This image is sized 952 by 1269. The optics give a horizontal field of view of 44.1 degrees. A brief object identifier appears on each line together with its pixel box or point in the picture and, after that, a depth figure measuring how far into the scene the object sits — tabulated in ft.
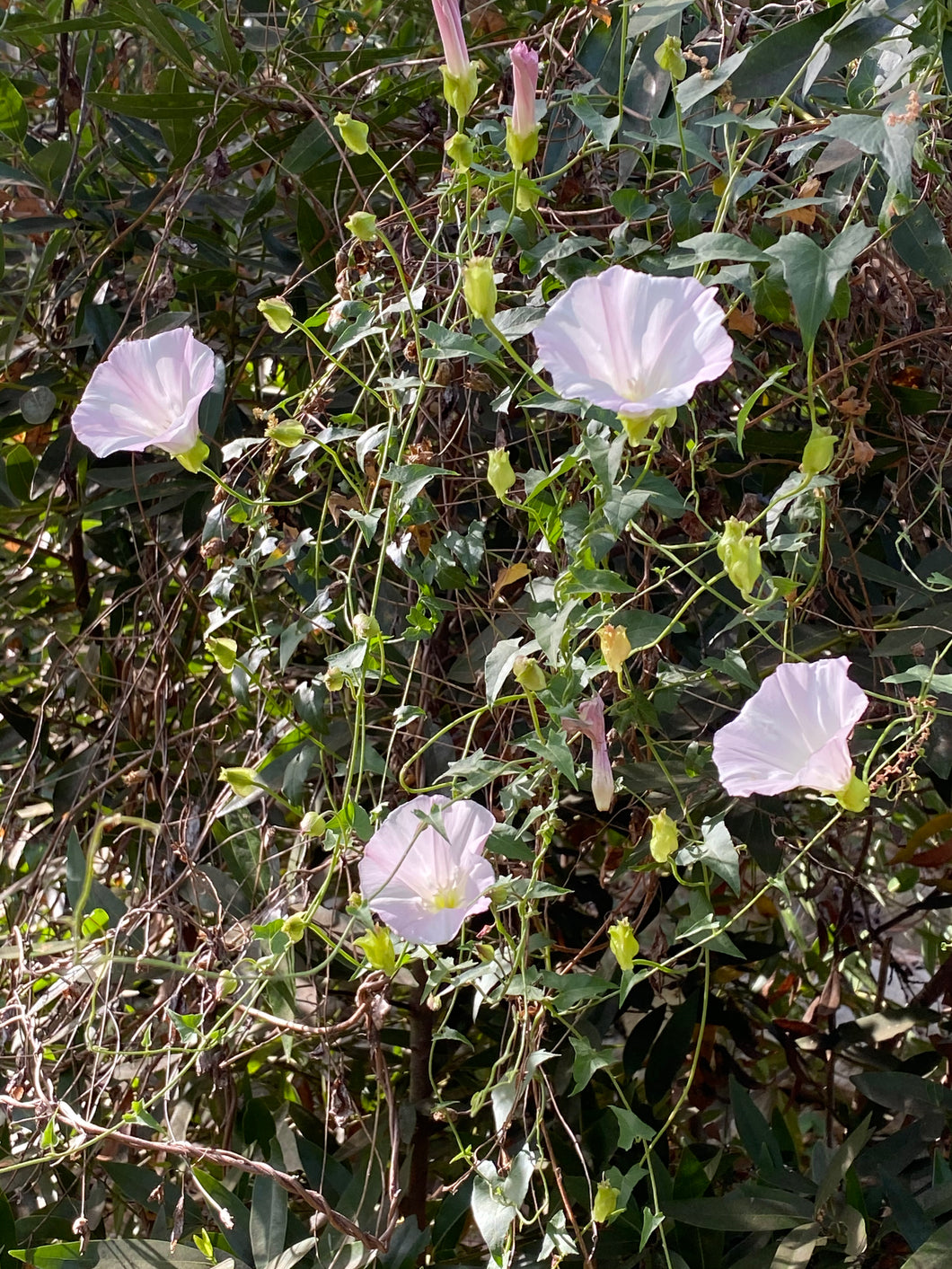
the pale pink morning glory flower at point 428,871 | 1.86
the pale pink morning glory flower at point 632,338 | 1.63
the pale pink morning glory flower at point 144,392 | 2.06
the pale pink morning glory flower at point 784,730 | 1.71
